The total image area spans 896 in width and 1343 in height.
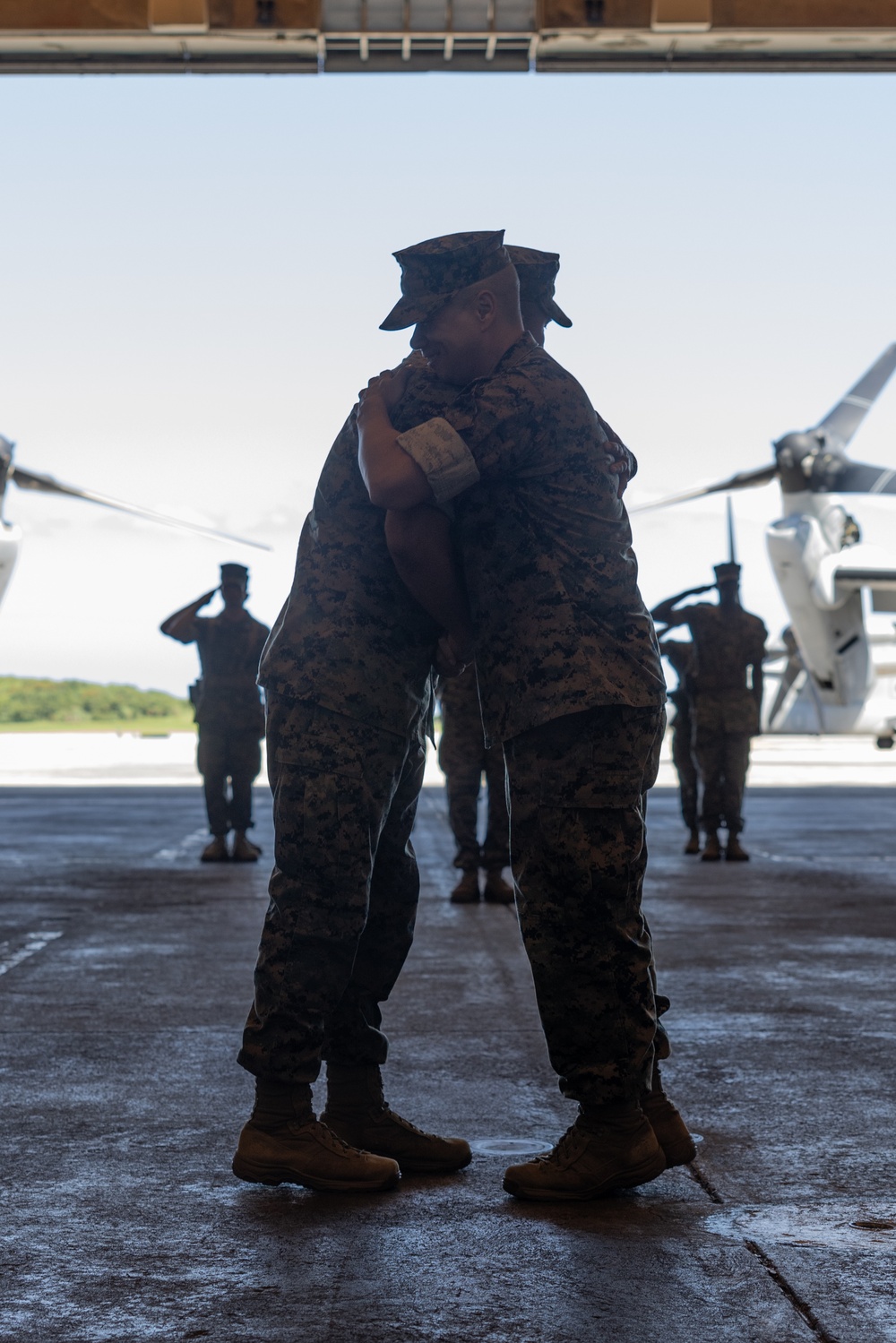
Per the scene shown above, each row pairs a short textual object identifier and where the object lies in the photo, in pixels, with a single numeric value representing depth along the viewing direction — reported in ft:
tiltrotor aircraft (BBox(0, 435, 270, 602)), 81.71
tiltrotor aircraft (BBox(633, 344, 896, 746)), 104.68
